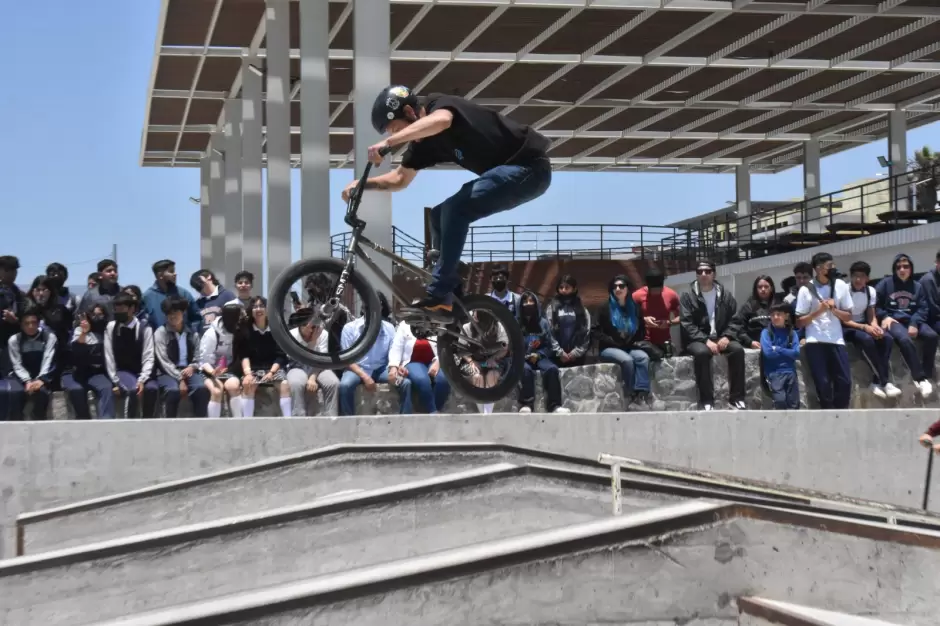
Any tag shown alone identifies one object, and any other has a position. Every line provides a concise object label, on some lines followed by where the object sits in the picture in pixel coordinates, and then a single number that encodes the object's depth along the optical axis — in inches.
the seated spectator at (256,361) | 407.8
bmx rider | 255.1
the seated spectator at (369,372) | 413.1
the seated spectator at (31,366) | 394.3
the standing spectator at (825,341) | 446.3
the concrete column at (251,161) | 964.6
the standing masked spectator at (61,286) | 423.2
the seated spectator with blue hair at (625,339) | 443.2
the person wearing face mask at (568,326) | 439.2
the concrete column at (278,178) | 827.4
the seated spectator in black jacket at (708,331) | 446.9
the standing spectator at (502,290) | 415.8
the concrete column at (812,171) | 1314.0
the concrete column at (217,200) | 1277.1
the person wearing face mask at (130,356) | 398.6
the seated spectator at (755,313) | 465.7
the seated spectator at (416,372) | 414.9
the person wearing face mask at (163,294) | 426.0
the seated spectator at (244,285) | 435.5
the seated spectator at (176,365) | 403.5
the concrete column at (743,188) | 1465.3
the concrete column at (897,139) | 1159.0
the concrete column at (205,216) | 1409.9
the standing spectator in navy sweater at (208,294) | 437.7
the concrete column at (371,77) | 582.6
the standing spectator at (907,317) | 463.2
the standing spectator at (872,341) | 462.0
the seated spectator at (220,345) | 408.2
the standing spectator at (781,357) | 446.9
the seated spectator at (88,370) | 397.4
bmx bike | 276.5
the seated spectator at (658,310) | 454.9
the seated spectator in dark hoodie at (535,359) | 435.2
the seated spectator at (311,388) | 411.8
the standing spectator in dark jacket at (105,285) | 421.1
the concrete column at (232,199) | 1115.3
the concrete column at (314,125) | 714.2
